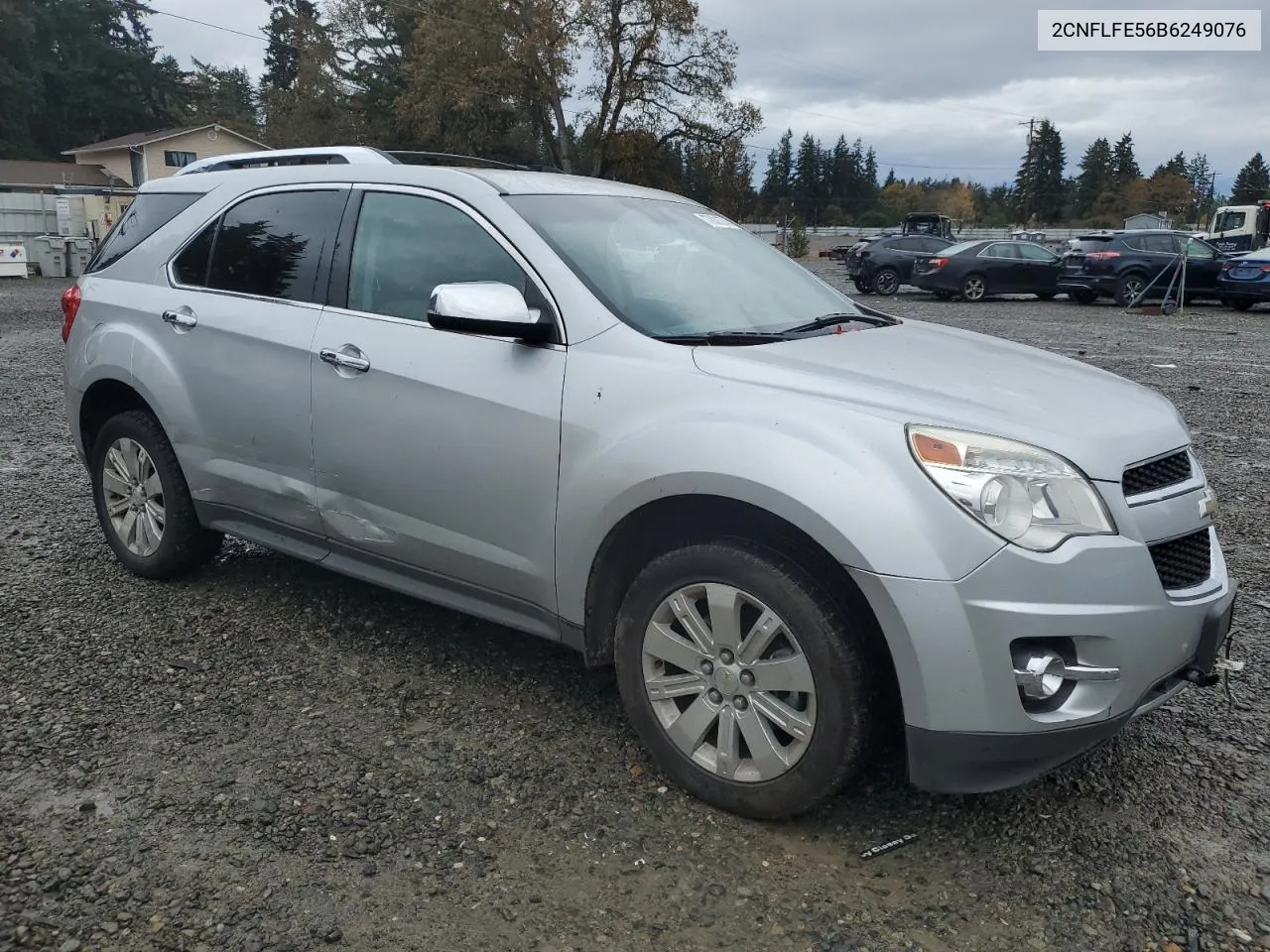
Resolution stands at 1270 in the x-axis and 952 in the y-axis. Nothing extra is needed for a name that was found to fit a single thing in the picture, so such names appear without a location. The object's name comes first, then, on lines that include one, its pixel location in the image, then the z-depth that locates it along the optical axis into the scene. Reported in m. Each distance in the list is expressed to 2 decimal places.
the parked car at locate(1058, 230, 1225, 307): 20.47
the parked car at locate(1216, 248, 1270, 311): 18.89
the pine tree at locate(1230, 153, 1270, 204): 94.69
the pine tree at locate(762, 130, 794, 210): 123.94
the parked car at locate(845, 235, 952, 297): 24.17
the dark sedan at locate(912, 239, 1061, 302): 22.20
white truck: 33.25
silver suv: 2.45
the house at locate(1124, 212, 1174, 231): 49.50
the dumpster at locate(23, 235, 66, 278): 28.33
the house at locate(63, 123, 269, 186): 54.69
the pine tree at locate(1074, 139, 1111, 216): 108.25
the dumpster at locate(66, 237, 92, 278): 28.61
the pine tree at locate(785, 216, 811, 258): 50.19
